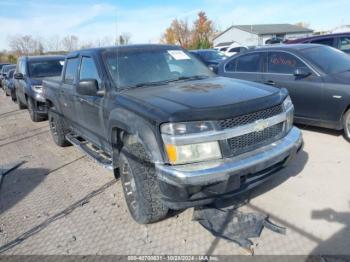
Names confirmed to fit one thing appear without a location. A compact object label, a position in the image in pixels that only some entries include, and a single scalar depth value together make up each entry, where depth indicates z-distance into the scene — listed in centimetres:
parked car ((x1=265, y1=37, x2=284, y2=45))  2314
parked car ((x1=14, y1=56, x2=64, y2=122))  908
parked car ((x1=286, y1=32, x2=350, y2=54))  930
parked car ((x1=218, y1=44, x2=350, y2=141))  532
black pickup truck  286
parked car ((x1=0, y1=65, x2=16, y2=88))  2037
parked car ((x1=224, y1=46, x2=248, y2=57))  2482
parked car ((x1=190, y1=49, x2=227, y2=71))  1544
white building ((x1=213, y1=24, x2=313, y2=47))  5400
